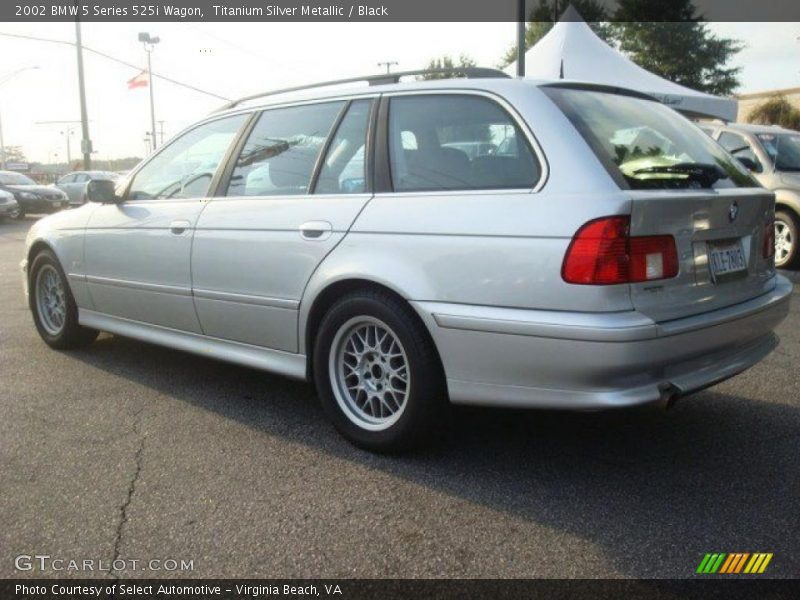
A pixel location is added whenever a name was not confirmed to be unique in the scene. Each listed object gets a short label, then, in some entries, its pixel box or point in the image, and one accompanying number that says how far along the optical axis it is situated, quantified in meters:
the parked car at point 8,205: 19.38
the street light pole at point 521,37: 13.20
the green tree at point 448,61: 44.26
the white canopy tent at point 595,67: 12.63
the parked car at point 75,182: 25.01
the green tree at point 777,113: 27.98
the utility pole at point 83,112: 26.36
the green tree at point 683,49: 38.41
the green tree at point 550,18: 42.59
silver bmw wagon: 2.72
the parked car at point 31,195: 21.27
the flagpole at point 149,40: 32.03
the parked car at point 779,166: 8.85
